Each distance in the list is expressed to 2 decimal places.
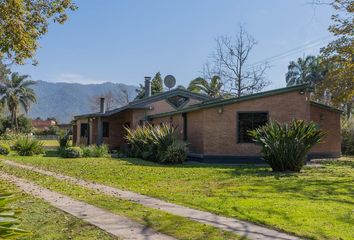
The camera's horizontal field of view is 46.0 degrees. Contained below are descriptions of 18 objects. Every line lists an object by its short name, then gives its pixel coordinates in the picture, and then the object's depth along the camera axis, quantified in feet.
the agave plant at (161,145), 67.26
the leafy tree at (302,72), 187.54
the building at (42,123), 310.82
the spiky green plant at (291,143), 51.39
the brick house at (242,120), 69.21
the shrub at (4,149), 79.97
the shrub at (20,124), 206.08
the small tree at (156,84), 174.01
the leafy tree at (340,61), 60.18
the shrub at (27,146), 83.97
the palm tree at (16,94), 205.87
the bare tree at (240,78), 138.82
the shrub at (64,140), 115.64
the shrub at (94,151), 82.23
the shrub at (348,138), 100.73
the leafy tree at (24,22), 31.99
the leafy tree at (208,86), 150.28
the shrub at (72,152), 79.46
